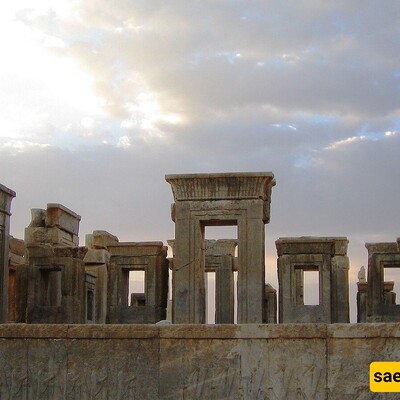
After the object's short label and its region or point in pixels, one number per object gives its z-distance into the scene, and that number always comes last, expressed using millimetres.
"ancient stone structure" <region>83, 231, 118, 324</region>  23141
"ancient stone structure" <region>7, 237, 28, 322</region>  19453
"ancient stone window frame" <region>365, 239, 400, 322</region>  19891
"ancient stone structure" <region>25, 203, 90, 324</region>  18828
